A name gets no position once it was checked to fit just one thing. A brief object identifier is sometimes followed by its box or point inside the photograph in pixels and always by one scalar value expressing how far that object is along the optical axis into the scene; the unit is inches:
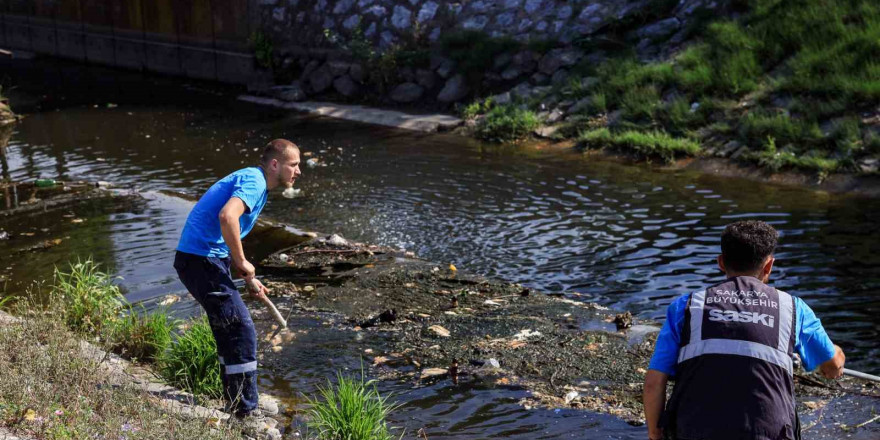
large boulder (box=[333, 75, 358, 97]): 738.8
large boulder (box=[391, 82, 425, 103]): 694.5
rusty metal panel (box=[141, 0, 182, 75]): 917.2
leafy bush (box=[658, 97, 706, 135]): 519.2
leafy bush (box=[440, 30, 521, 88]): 663.8
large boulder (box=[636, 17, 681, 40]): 618.5
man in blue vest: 138.4
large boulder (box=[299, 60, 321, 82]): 773.3
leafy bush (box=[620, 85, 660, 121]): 541.6
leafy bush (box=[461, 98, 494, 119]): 623.2
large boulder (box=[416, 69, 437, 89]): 691.4
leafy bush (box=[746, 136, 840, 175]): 444.3
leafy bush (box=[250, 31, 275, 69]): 804.6
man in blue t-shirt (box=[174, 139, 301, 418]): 211.8
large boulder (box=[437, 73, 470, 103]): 663.1
